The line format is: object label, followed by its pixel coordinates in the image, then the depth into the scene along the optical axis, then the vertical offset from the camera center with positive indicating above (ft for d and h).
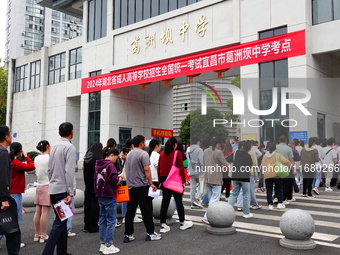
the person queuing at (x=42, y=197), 18.48 -3.02
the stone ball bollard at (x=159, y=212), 22.91 -4.74
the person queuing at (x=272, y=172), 27.71 -2.25
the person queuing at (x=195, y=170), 29.48 -2.30
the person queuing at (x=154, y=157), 23.31 -0.93
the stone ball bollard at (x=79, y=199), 27.42 -4.68
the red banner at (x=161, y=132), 86.69 +3.23
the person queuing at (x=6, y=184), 13.46 -1.69
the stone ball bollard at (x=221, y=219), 20.03 -4.51
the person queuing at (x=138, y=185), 18.43 -2.34
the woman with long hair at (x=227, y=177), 32.41 -3.14
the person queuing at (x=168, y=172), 20.89 -1.86
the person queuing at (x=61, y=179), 15.03 -1.66
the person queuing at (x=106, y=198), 16.81 -2.83
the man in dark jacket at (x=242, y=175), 24.41 -2.21
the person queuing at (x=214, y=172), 24.48 -2.01
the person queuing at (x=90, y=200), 20.12 -3.60
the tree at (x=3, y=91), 132.67 +20.93
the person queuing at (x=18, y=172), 17.97 -1.62
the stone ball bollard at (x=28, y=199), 28.76 -4.91
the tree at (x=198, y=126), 60.34 +8.65
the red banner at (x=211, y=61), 52.11 +15.63
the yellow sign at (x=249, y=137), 52.74 +1.33
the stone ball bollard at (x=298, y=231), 17.29 -4.52
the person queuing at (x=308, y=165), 34.58 -2.05
